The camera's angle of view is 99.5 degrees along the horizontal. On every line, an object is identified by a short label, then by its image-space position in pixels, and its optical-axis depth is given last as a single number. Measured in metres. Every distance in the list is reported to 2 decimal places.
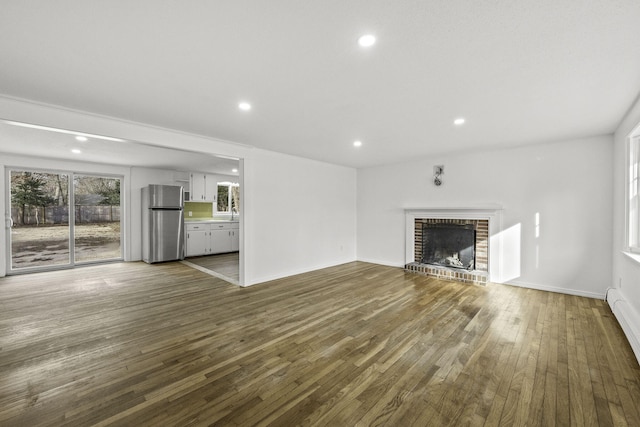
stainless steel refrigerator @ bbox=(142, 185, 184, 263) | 6.55
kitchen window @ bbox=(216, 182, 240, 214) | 8.41
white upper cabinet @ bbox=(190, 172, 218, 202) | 7.52
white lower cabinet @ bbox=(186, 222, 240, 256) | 7.28
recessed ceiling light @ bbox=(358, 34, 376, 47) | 1.68
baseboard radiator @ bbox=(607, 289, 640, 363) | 2.38
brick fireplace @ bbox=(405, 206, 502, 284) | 4.69
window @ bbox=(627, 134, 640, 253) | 2.97
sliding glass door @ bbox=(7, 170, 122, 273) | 5.43
